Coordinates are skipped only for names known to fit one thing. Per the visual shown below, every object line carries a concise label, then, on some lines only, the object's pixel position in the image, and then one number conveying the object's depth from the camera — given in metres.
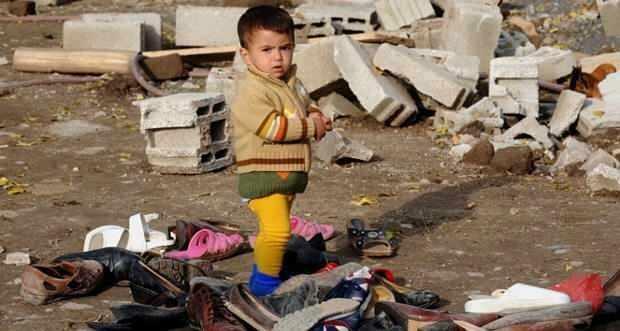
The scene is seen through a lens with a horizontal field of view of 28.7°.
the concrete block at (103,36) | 13.72
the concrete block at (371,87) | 10.62
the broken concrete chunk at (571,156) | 9.33
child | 5.91
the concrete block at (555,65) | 11.98
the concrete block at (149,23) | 14.12
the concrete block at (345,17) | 13.74
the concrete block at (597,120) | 10.36
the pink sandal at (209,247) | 6.96
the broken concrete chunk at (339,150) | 9.50
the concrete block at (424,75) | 10.70
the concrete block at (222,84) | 11.41
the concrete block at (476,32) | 12.19
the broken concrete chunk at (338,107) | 11.25
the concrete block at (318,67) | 11.05
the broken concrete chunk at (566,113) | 10.57
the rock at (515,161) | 9.31
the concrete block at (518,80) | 11.04
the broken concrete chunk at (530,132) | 10.05
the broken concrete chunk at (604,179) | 8.55
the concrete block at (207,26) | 14.02
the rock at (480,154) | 9.56
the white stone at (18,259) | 7.03
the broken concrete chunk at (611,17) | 13.84
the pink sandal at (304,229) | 7.11
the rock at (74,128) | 10.88
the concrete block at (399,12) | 13.88
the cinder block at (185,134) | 9.41
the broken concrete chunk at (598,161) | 9.09
